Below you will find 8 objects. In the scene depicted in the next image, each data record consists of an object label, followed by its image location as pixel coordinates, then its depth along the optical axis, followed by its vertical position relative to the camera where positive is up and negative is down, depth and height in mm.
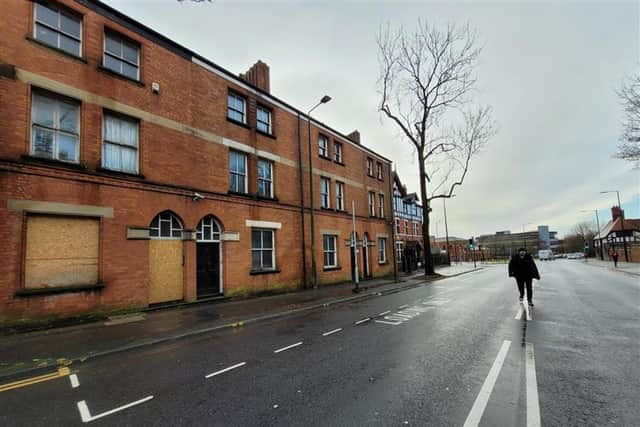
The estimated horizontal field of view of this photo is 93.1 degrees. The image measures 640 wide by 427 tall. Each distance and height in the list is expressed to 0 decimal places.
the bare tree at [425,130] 23406 +8937
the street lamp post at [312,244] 17172 -19
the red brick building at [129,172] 8266 +2751
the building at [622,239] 40938 -1026
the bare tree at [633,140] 16453 +5168
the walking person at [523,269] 9906 -1104
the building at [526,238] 101750 -1373
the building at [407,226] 30250 +1781
